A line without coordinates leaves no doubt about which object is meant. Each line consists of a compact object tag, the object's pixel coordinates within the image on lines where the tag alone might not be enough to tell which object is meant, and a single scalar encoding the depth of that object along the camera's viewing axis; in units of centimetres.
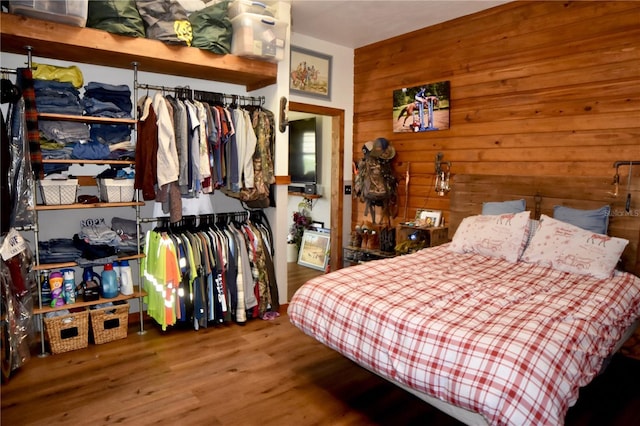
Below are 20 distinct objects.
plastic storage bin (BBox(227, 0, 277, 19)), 326
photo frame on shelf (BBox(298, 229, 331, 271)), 552
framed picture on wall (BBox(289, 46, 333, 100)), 441
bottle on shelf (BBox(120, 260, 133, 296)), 323
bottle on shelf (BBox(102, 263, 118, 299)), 314
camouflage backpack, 449
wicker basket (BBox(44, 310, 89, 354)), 290
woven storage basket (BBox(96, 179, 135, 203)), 312
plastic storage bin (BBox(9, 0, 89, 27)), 246
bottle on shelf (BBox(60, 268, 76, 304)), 300
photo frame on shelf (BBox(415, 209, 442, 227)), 417
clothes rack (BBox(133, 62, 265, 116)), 320
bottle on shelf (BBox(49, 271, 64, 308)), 294
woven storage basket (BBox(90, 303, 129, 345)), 308
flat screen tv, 570
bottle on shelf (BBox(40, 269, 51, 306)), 295
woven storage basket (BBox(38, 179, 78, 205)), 285
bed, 167
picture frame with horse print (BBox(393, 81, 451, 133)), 412
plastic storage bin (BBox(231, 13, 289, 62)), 324
